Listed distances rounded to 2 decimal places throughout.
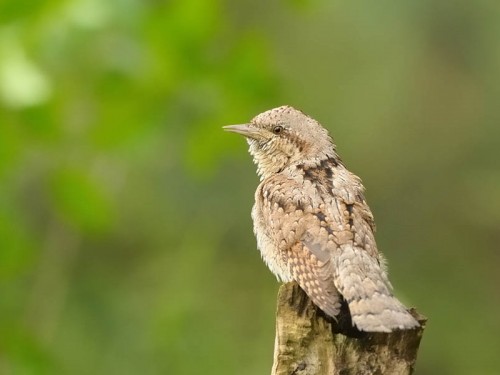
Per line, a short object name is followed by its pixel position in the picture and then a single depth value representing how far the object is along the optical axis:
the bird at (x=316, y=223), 9.71
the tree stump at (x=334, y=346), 9.30
